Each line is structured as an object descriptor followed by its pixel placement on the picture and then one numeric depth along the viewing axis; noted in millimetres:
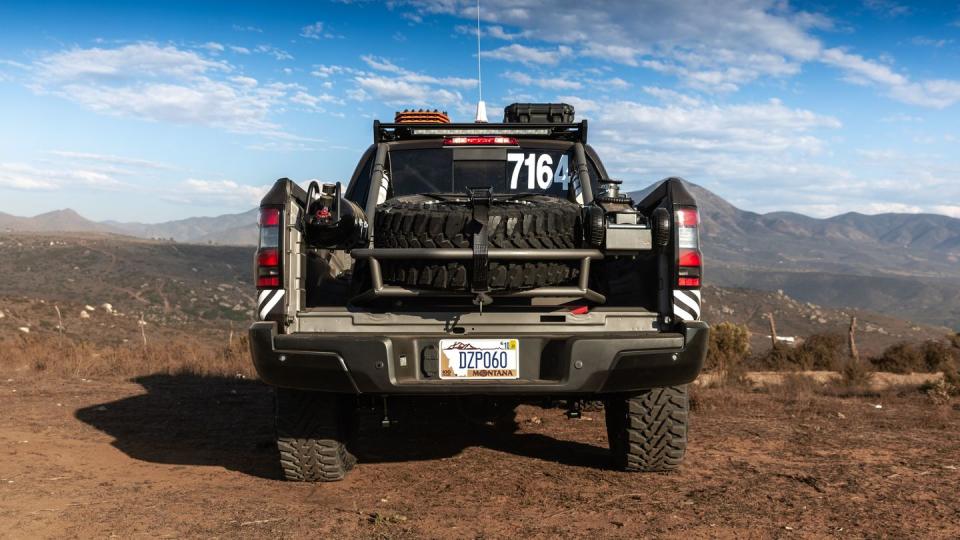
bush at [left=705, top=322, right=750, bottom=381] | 13389
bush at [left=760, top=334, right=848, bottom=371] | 16469
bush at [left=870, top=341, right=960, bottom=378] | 16547
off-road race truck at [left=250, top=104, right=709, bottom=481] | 4609
